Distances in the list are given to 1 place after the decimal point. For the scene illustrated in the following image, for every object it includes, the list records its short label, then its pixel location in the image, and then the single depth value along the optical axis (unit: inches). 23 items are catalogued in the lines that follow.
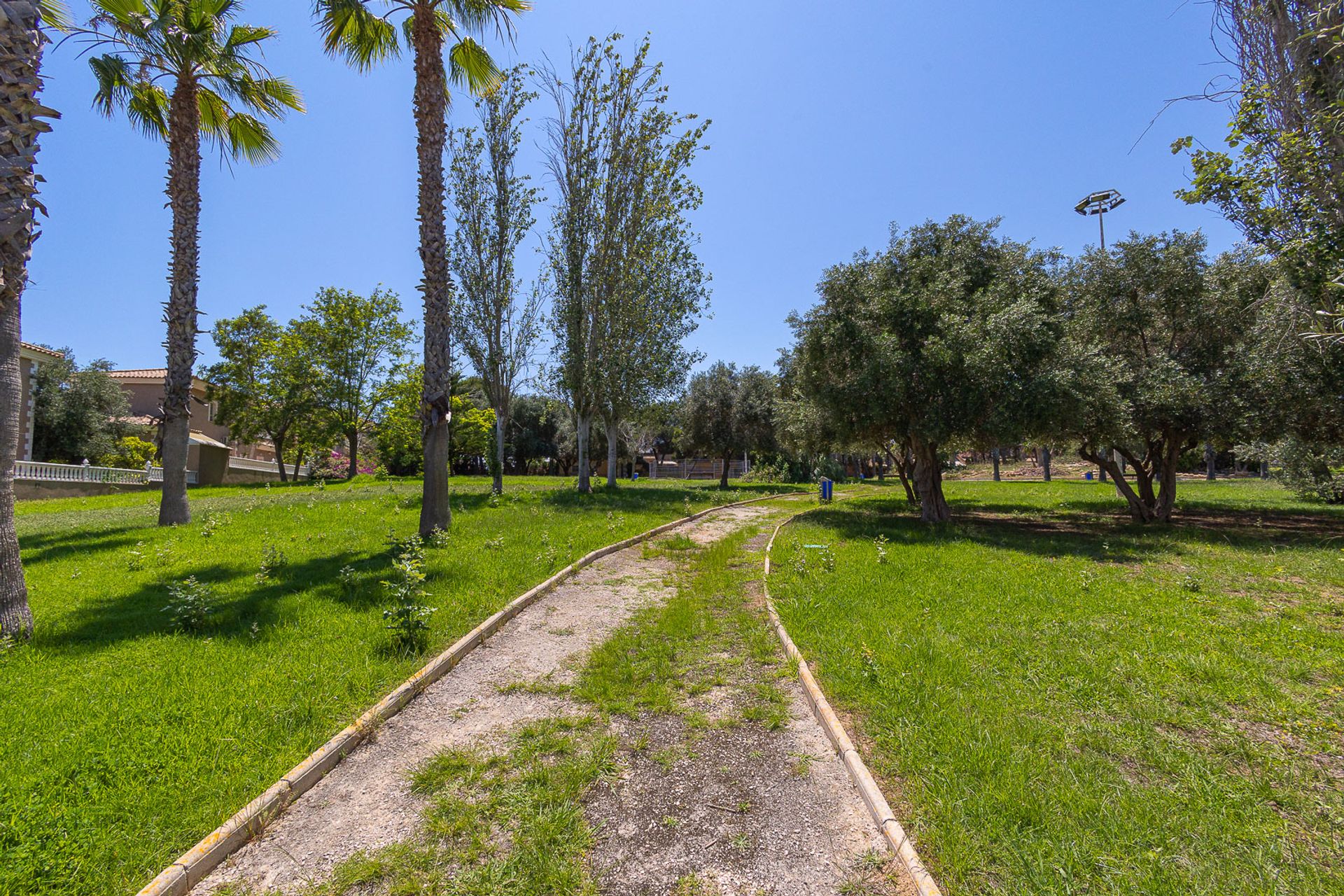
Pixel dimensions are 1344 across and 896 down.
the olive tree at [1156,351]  508.7
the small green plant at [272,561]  307.4
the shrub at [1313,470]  651.8
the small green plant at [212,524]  398.8
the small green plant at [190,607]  218.8
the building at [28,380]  968.9
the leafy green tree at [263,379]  1162.6
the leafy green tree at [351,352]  1173.1
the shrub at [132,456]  1188.4
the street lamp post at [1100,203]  1172.5
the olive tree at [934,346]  498.9
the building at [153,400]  1601.9
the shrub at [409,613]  211.3
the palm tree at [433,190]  401.4
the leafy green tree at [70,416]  1130.7
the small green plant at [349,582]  275.3
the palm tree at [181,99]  420.8
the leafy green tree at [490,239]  756.6
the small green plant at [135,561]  311.1
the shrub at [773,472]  1473.9
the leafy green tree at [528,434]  1918.1
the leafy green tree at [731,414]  1190.9
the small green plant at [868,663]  185.3
